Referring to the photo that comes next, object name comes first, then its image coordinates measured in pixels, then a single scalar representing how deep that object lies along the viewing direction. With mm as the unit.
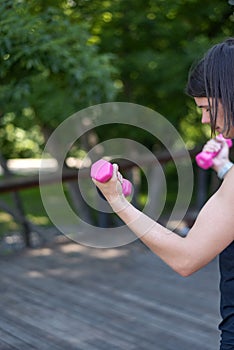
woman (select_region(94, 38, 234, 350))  1952
